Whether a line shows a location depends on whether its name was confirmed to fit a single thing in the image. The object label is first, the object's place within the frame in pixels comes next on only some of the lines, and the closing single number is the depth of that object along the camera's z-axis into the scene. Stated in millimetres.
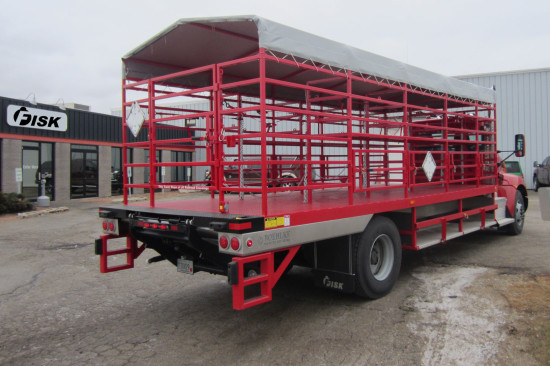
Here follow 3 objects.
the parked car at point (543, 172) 20094
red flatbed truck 3986
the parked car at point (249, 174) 6425
